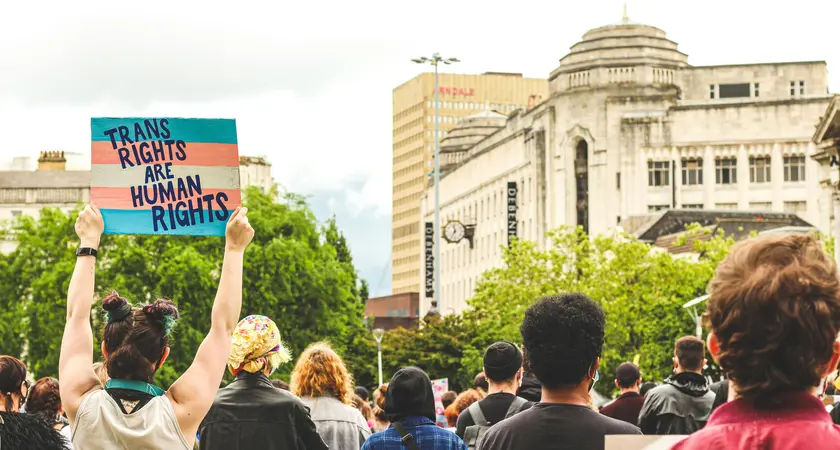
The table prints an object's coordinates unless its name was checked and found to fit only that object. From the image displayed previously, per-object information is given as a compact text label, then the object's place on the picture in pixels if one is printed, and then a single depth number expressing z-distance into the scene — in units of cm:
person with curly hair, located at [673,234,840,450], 365
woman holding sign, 596
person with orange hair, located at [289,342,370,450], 1005
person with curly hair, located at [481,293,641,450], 593
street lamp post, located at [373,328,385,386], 6117
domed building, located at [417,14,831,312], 10381
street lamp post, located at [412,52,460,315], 7310
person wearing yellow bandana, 866
